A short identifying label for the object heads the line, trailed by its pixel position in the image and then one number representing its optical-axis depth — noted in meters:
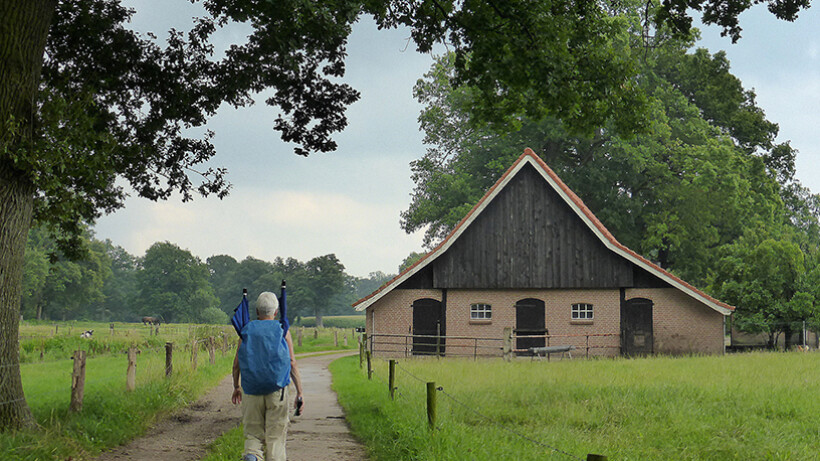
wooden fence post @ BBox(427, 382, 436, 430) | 9.09
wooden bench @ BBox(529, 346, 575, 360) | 25.91
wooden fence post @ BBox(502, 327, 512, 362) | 24.97
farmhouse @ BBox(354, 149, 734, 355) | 28.50
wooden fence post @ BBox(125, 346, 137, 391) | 13.96
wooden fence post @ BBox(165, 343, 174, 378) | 15.65
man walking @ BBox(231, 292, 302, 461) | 6.93
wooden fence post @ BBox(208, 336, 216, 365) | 24.36
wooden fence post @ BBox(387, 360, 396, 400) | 12.75
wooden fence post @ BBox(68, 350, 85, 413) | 11.41
